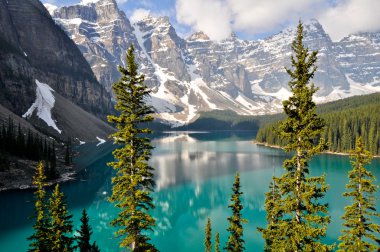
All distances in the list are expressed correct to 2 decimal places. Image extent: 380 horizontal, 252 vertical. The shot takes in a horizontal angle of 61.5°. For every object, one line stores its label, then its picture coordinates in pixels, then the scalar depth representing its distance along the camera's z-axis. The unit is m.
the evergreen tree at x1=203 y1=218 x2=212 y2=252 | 35.97
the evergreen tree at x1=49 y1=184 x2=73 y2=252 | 25.34
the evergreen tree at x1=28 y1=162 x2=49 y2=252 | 25.06
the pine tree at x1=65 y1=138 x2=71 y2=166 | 108.79
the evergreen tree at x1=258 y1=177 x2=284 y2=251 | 20.42
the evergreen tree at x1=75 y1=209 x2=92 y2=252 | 29.35
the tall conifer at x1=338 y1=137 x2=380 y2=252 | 22.23
